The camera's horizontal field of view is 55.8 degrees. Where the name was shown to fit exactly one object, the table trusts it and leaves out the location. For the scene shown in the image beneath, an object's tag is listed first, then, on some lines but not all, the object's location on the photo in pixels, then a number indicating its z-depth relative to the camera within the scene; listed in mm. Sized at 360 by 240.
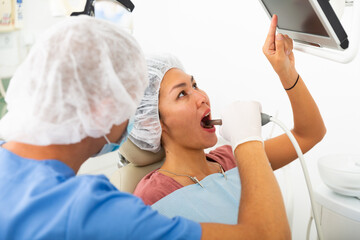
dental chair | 1536
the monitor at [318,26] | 979
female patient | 1322
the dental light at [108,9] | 1337
